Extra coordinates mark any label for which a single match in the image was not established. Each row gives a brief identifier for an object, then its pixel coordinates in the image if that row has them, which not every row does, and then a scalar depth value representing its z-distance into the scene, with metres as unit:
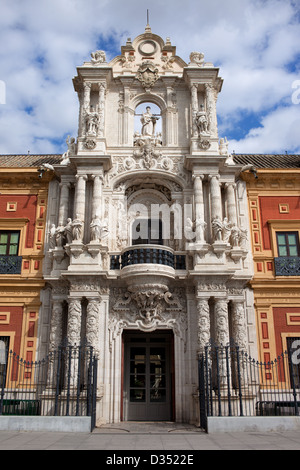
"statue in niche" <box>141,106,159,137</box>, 20.31
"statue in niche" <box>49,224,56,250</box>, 18.22
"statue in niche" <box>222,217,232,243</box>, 17.94
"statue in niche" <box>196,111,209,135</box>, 19.56
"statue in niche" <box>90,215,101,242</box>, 17.55
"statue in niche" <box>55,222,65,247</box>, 18.12
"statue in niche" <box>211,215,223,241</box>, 17.71
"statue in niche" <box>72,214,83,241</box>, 17.61
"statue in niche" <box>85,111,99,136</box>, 19.33
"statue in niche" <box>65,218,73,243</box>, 17.91
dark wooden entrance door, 17.39
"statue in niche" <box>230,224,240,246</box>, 18.14
